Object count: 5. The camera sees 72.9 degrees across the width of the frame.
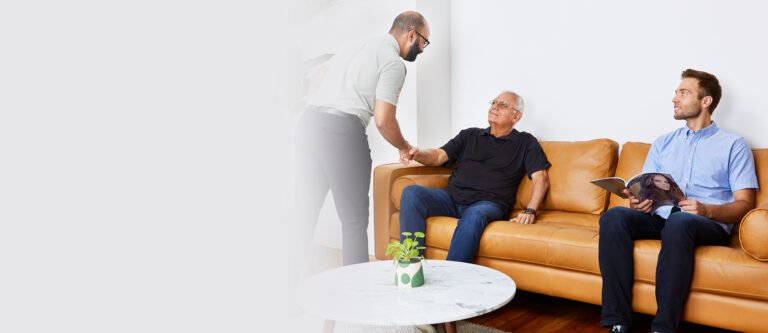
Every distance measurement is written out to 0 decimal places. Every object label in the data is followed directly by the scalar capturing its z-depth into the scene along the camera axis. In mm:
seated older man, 2424
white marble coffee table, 1330
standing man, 2191
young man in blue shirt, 1800
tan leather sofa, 1733
